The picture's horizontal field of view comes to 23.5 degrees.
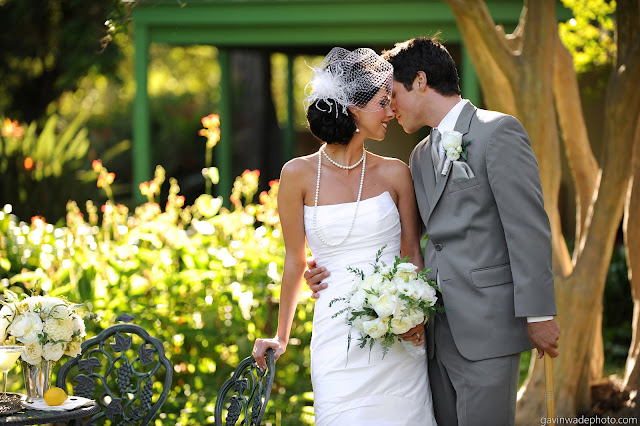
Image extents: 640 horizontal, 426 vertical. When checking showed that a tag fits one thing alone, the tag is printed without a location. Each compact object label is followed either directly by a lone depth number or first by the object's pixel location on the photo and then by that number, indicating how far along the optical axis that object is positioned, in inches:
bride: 245.1
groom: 225.6
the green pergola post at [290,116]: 1008.8
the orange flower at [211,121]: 413.0
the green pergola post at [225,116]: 844.4
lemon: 239.8
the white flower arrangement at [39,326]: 237.8
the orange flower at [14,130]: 539.2
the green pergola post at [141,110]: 739.8
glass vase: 245.9
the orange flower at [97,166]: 438.6
